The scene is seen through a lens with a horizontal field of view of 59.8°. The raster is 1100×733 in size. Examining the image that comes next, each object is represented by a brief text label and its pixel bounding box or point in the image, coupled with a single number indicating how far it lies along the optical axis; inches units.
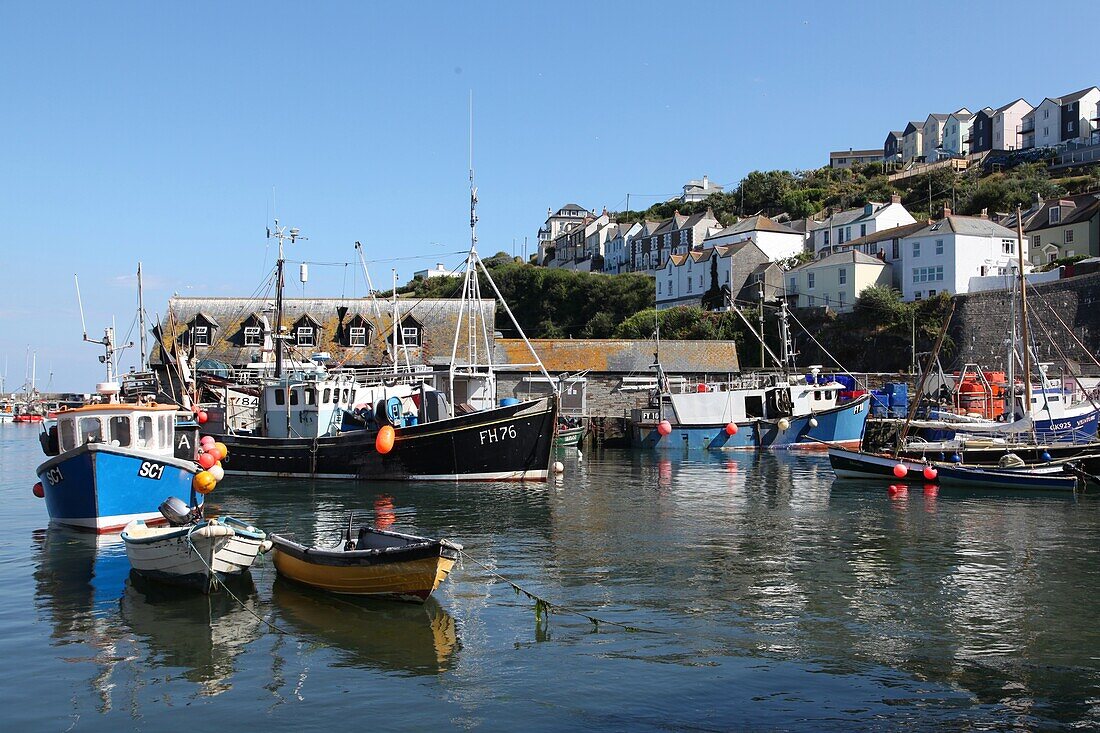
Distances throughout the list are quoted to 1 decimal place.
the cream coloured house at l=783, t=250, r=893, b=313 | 2982.3
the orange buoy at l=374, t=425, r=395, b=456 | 1268.5
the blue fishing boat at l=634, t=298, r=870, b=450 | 1984.5
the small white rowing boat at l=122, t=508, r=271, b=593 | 660.1
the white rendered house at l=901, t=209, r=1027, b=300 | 2792.8
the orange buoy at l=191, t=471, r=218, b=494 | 811.4
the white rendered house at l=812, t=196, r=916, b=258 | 3518.7
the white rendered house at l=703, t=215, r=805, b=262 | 3796.8
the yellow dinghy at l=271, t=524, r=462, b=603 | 609.0
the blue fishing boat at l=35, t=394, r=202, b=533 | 876.0
